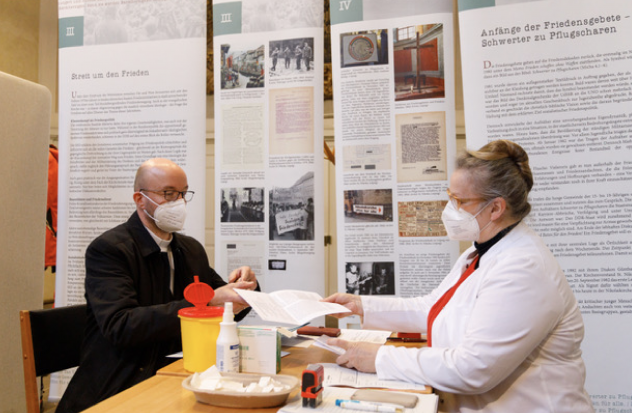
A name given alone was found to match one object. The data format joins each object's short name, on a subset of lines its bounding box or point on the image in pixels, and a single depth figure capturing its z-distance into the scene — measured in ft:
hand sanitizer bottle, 4.57
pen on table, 3.78
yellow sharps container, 4.82
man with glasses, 6.10
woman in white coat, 4.50
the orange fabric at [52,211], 12.81
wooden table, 4.01
